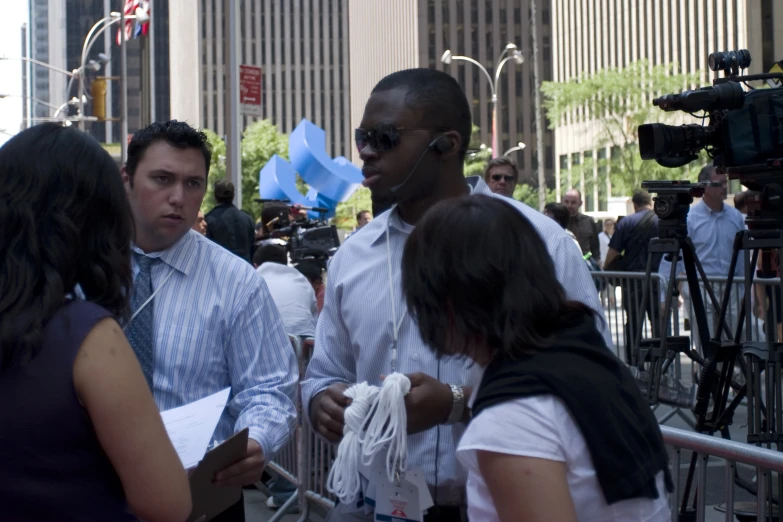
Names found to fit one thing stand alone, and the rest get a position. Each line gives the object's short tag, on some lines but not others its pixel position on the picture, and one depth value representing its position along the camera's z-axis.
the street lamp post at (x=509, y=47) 36.94
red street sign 17.72
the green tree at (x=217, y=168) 73.75
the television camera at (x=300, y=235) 14.62
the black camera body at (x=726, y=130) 5.23
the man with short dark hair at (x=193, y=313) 3.31
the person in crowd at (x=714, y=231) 9.56
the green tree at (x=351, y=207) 79.44
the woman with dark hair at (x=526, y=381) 1.93
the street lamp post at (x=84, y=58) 38.40
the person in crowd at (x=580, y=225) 13.09
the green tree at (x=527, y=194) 75.44
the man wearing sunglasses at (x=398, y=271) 2.93
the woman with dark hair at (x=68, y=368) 2.03
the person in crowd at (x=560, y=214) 11.70
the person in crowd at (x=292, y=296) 7.91
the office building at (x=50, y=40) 114.94
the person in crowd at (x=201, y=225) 10.43
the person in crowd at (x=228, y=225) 12.13
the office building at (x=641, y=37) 58.78
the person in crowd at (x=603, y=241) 19.64
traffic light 28.33
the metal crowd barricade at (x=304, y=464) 5.80
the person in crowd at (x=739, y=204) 11.04
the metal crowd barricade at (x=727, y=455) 3.01
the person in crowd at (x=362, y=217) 27.78
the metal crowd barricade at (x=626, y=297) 9.55
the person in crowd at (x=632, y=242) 11.14
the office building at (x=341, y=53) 104.56
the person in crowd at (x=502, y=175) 9.01
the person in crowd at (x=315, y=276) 9.56
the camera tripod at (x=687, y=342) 5.81
